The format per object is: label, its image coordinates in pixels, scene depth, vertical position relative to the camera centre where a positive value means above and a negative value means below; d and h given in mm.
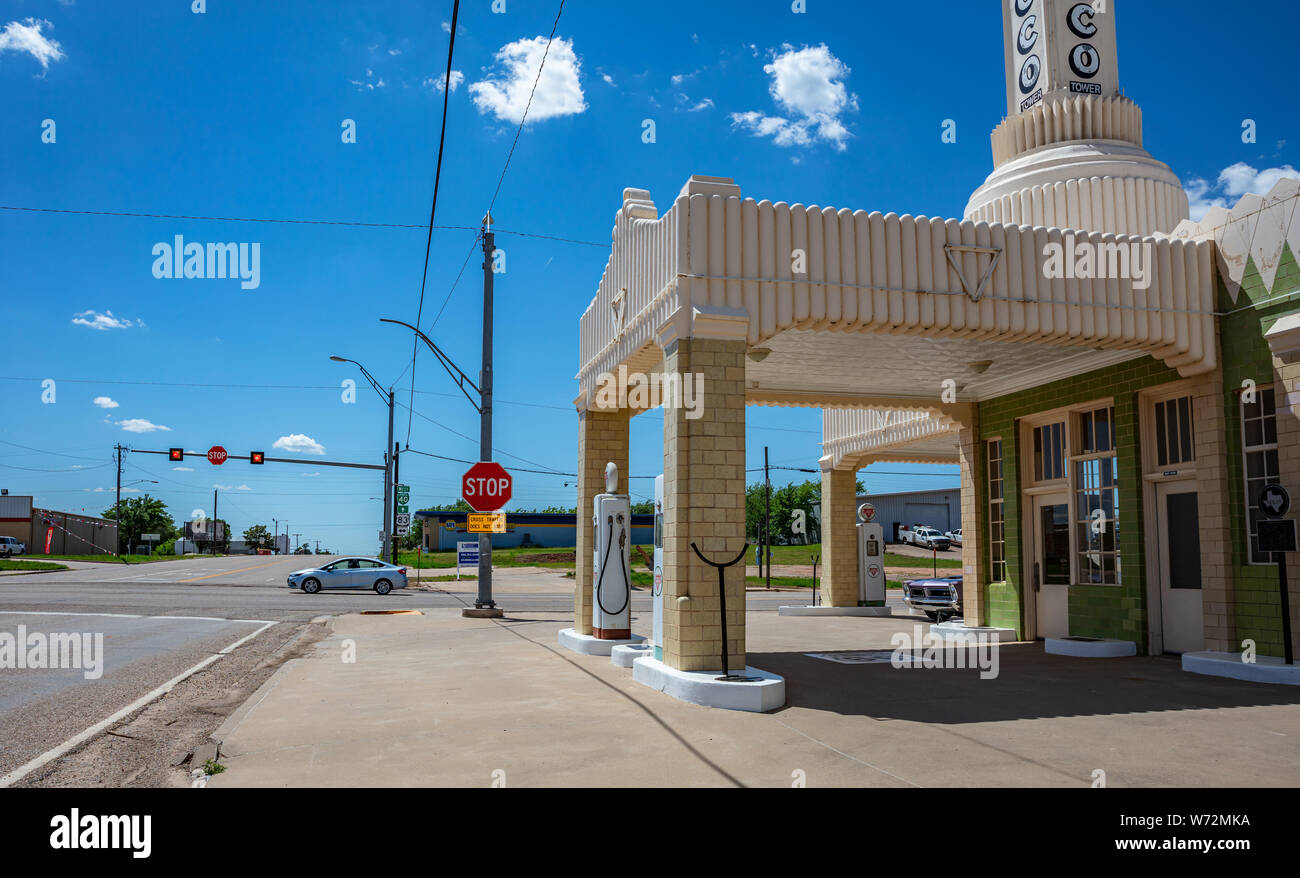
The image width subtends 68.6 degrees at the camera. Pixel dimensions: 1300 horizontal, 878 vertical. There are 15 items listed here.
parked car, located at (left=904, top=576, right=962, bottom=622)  21984 -1798
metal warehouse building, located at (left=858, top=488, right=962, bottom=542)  80875 +953
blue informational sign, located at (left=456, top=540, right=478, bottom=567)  26406 -934
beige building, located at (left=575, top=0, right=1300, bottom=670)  10492 +2343
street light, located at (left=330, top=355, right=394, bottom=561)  41819 +1092
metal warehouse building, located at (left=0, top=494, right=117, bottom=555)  86188 -372
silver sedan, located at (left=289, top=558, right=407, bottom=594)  34250 -1964
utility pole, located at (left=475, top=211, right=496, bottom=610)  21719 +2229
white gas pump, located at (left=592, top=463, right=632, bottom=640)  13914 -644
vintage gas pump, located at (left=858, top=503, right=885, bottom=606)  24906 -1170
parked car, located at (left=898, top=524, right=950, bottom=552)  65250 -1218
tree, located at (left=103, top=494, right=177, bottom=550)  110500 +478
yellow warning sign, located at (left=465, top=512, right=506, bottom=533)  21359 -31
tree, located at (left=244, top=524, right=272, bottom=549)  184175 -2921
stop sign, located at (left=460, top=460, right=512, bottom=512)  20484 +755
